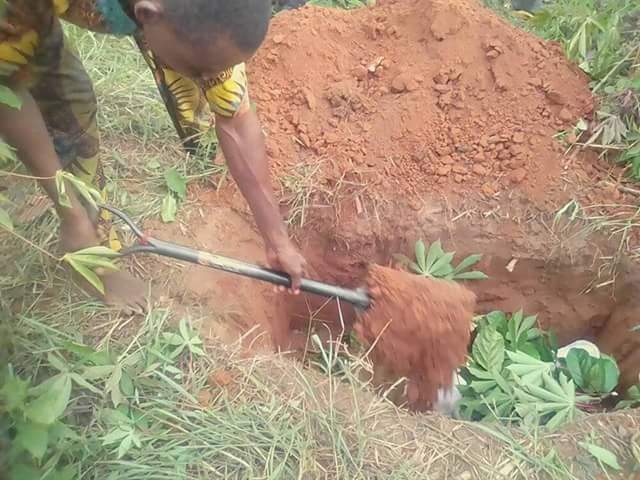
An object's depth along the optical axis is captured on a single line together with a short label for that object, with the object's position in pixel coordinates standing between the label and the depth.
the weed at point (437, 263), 2.59
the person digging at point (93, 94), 1.42
